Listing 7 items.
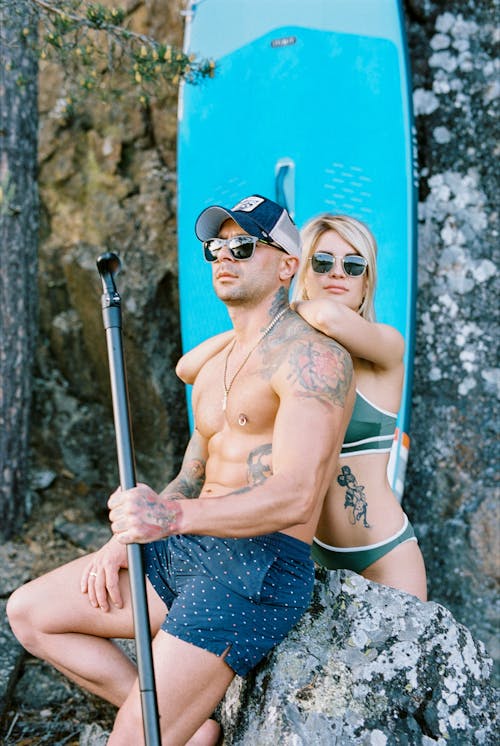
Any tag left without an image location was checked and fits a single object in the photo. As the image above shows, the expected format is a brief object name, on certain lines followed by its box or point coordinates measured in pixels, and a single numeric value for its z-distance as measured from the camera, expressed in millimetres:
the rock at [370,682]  1986
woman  2684
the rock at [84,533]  4121
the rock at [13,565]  3604
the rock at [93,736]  2622
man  1923
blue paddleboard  3951
